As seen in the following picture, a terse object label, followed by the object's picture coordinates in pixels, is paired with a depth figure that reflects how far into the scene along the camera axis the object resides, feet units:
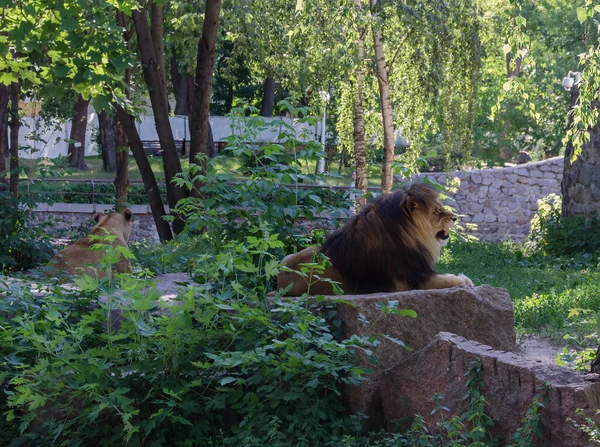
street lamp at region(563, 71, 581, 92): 58.06
